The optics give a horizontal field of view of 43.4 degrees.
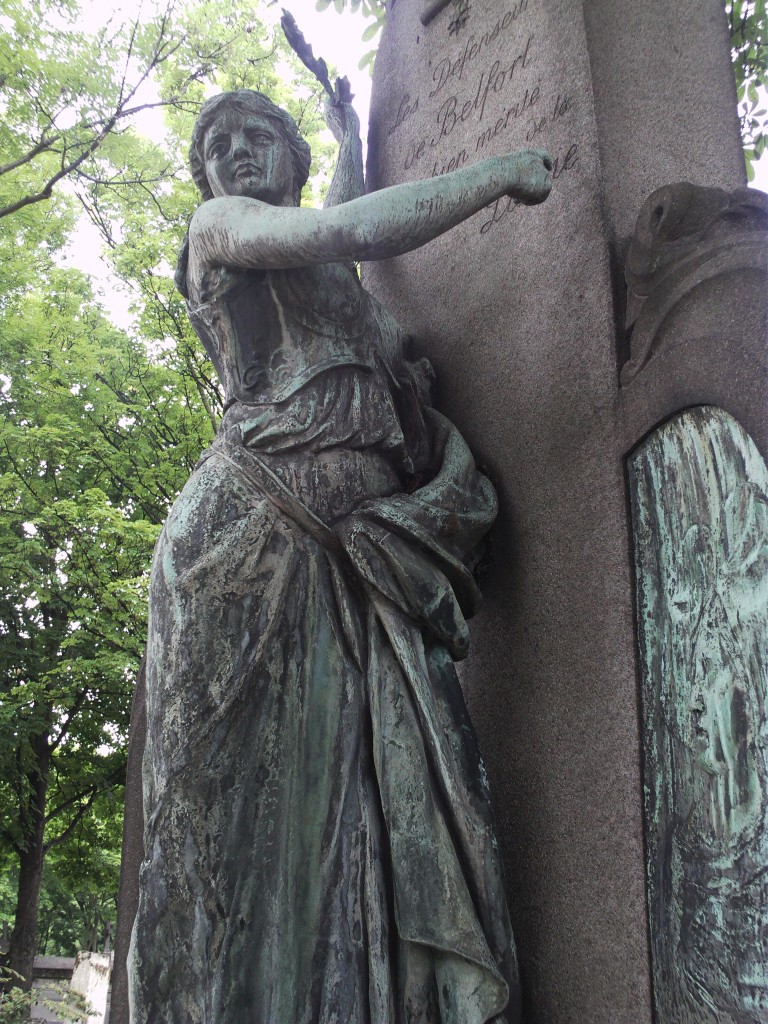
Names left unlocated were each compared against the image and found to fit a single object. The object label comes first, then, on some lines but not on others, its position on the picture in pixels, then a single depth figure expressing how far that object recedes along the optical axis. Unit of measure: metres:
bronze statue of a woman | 2.36
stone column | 2.50
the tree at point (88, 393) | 10.50
